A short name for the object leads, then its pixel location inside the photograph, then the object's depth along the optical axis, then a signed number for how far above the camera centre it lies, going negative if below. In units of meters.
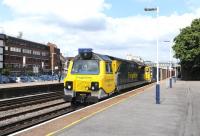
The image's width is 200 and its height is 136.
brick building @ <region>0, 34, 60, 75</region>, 61.30 +5.95
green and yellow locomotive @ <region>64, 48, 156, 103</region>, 11.71 -0.33
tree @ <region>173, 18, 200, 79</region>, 40.20 +4.60
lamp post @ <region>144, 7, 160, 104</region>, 12.08 -1.25
